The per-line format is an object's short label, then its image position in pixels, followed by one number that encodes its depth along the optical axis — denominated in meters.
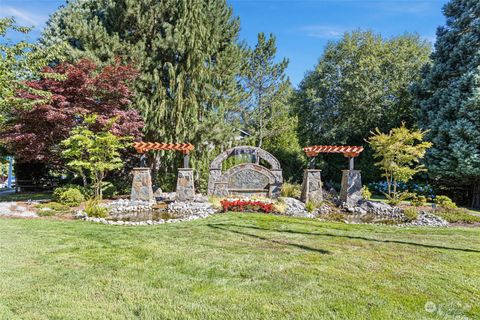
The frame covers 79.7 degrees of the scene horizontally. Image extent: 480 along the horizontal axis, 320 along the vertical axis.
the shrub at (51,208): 7.27
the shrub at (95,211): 7.05
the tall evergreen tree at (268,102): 14.66
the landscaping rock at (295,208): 8.08
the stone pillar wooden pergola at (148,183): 9.66
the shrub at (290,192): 11.28
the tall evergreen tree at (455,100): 10.05
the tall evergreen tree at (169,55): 10.98
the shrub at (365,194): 10.76
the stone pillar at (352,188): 9.78
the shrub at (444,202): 9.00
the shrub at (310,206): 8.56
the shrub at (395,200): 9.34
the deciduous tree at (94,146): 8.48
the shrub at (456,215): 7.49
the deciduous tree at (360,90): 15.63
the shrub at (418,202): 9.36
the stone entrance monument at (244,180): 11.15
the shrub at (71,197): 8.70
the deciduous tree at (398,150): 9.16
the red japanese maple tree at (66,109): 8.92
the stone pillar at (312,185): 10.08
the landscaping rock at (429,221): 7.07
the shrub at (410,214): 7.55
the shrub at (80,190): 9.13
